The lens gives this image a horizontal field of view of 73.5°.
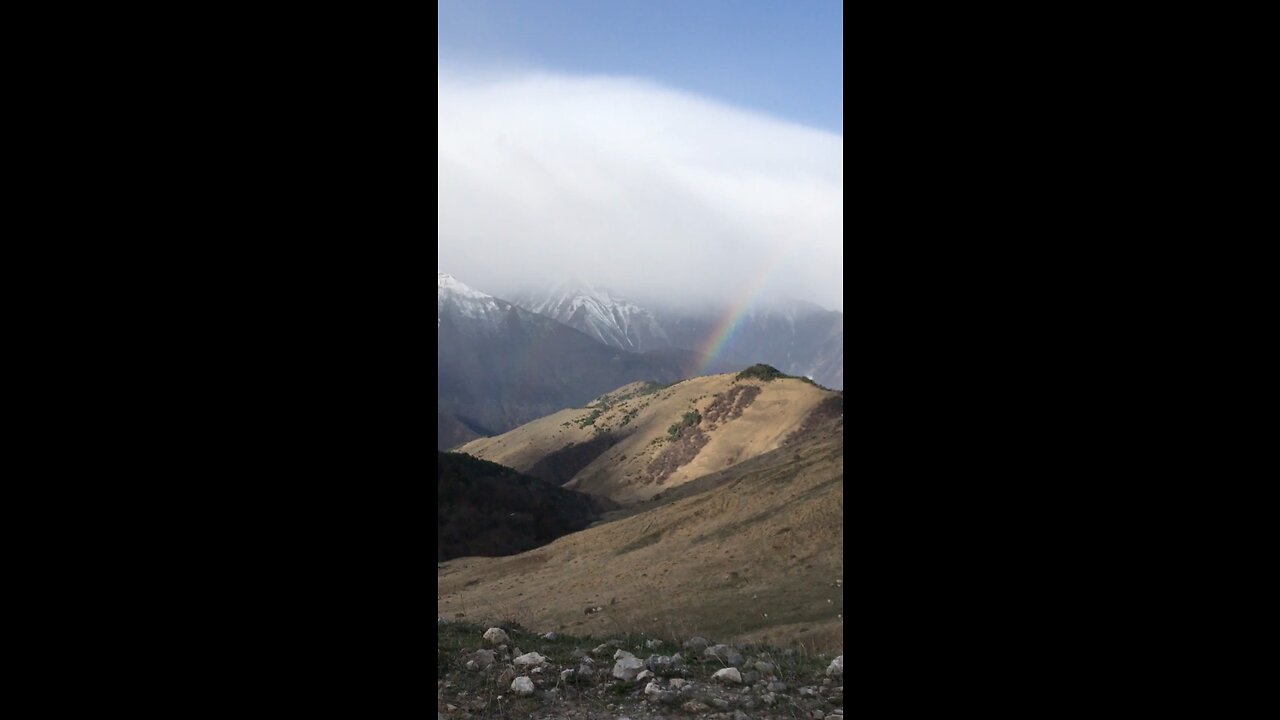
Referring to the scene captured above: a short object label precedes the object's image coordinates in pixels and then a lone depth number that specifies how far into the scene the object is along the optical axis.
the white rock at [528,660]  6.58
